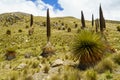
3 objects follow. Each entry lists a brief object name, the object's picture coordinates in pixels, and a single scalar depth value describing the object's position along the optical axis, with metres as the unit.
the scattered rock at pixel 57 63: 6.47
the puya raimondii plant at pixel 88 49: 5.56
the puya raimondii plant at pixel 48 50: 8.86
